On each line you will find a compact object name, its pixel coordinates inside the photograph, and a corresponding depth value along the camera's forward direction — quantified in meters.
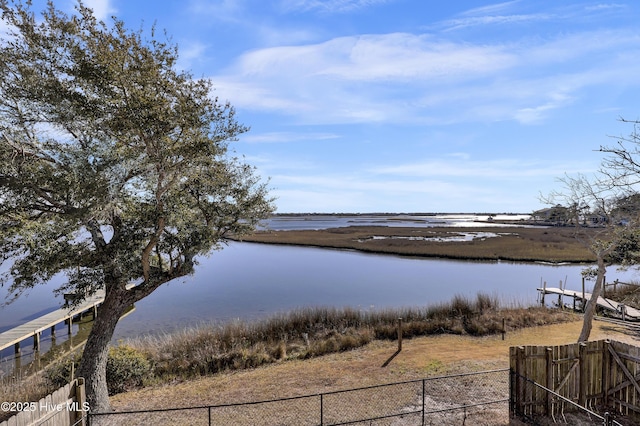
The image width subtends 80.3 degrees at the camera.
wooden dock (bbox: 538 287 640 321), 22.08
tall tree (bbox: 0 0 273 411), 9.49
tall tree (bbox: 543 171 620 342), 13.00
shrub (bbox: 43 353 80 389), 12.61
